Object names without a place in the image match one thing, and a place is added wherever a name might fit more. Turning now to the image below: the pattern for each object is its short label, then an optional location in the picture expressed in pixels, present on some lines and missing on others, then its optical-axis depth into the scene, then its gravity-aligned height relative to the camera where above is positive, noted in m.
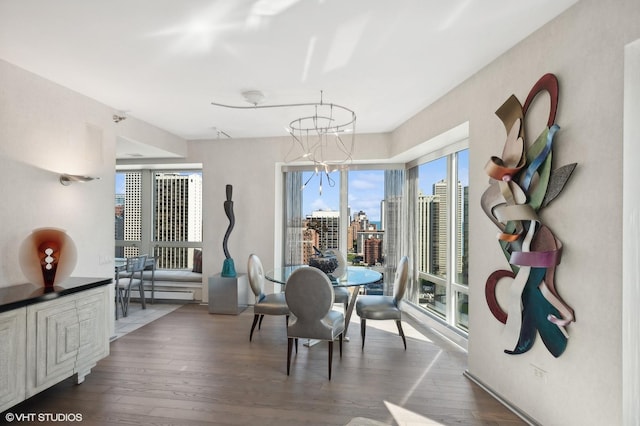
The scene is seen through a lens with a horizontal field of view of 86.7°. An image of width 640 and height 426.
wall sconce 3.26 +0.34
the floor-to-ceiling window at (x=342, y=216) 5.66 -0.03
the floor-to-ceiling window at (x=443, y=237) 4.06 -0.29
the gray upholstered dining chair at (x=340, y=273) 4.14 -0.71
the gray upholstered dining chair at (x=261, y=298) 3.85 -1.00
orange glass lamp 2.71 -0.35
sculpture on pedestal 5.13 -0.43
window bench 5.73 -1.24
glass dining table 3.58 -0.72
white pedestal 5.02 -1.20
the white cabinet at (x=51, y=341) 2.27 -0.98
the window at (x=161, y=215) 6.38 -0.02
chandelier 4.21 +1.17
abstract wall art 2.09 -0.10
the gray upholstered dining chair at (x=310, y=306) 2.97 -0.82
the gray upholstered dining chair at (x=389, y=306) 3.63 -0.99
